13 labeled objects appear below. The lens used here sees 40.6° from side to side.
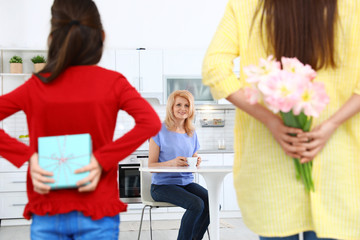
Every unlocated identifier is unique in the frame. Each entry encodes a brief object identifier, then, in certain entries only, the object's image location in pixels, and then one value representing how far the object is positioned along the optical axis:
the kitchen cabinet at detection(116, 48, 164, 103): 6.24
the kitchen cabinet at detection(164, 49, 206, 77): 6.33
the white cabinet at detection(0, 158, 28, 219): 5.75
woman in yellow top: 1.25
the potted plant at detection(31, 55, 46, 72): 6.10
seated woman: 3.70
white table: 3.32
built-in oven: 5.84
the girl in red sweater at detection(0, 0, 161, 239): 1.42
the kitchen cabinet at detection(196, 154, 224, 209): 6.07
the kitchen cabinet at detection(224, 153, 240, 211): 6.11
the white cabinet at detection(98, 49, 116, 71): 6.21
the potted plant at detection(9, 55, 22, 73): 6.11
